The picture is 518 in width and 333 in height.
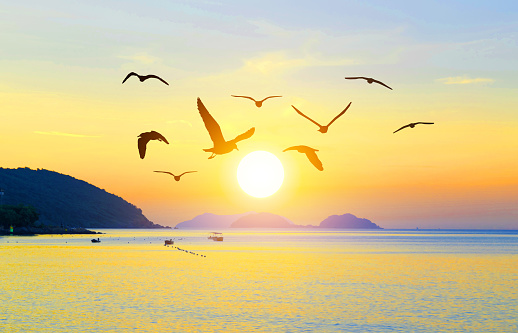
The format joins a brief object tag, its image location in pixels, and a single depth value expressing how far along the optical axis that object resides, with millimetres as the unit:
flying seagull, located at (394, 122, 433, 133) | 21070
